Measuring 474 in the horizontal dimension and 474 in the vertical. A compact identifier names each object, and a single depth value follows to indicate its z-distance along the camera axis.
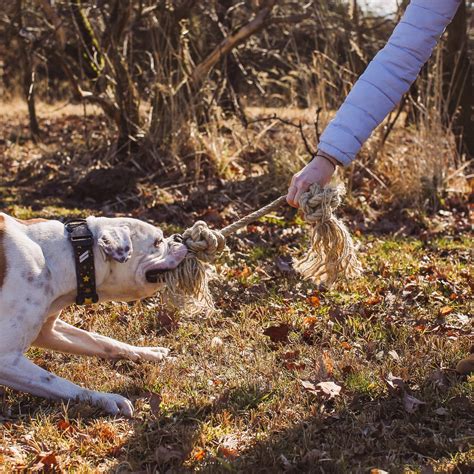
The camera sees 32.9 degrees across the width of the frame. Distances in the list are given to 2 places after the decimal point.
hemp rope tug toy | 3.62
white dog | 3.65
